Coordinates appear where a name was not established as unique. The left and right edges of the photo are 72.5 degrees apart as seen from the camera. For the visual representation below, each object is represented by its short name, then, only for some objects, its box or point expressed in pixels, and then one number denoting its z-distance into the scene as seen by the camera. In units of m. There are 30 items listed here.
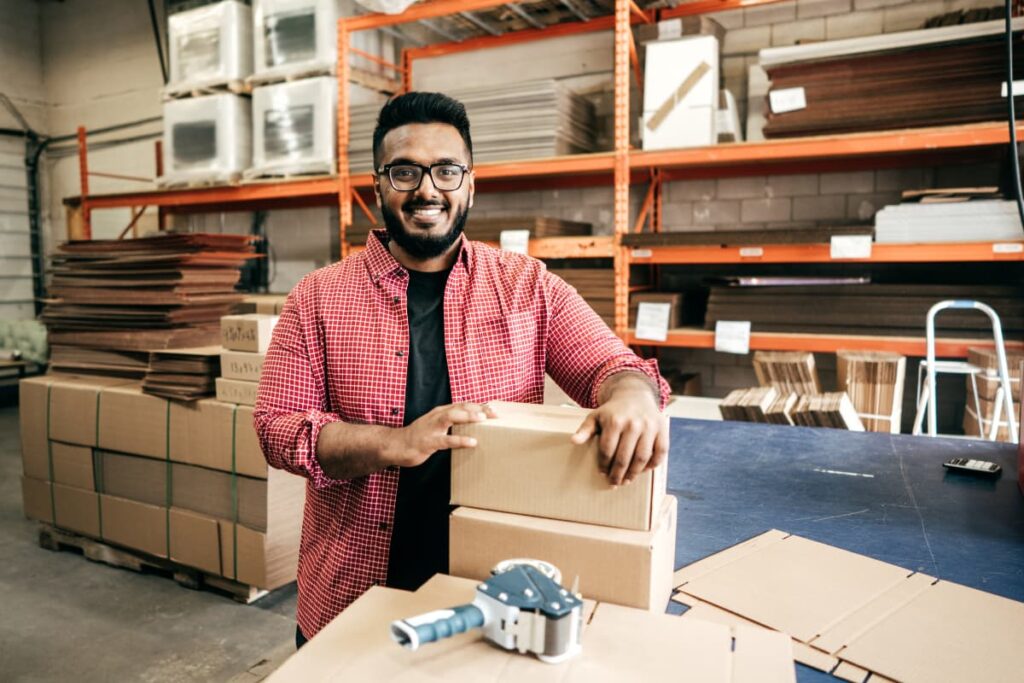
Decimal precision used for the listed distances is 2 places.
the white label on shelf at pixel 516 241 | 3.80
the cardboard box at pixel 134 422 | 3.19
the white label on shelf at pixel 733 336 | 3.49
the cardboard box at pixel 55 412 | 3.40
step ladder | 2.55
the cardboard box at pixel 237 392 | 2.97
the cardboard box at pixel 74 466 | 3.44
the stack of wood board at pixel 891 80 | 3.07
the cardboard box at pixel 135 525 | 3.21
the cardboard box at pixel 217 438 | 2.92
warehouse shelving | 3.11
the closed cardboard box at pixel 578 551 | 0.94
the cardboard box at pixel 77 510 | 3.42
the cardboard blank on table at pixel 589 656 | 0.78
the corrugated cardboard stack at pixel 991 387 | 2.93
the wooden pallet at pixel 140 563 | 3.07
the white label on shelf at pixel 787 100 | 3.36
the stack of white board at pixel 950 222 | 2.98
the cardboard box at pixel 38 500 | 3.59
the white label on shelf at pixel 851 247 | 3.15
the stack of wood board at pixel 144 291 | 3.51
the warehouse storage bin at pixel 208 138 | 4.71
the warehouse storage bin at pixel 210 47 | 4.64
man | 1.43
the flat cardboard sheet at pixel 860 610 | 0.99
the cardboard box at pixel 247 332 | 2.98
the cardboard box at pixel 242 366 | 2.96
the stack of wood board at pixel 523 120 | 3.95
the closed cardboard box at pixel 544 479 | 0.98
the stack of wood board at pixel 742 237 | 3.20
